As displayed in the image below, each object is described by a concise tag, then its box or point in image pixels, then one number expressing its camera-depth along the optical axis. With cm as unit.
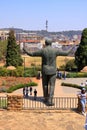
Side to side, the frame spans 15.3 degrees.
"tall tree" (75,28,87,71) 4062
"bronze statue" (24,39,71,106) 1611
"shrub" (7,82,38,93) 2543
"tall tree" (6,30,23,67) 4441
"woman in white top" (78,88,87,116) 1374
